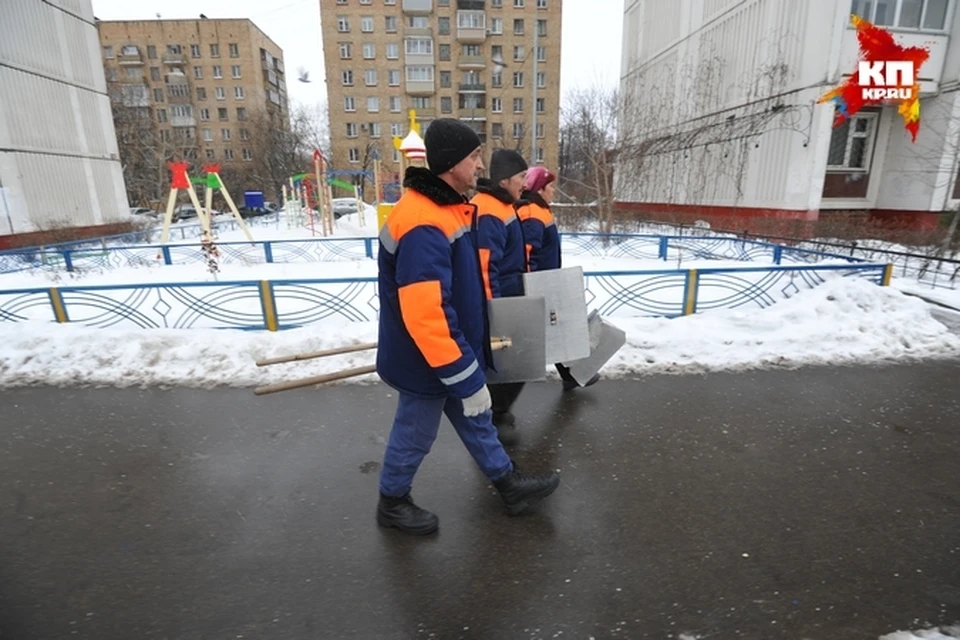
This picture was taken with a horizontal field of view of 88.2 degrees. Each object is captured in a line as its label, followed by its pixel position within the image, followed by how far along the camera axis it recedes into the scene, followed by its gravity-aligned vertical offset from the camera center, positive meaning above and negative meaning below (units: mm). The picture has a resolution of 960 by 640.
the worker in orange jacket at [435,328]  1969 -557
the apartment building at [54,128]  15664 +2349
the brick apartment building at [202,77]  47844 +11166
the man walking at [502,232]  2947 -233
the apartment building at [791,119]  12805 +2048
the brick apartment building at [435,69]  39906 +9875
